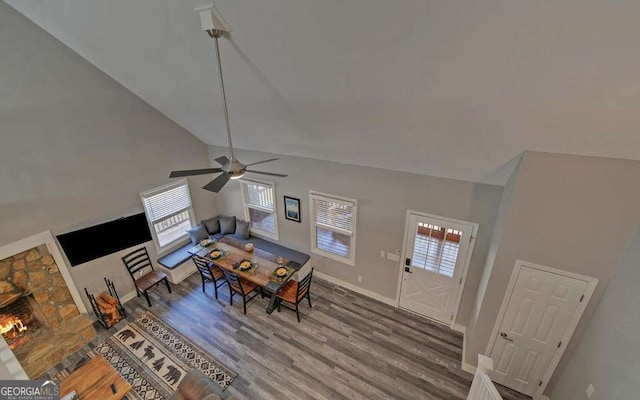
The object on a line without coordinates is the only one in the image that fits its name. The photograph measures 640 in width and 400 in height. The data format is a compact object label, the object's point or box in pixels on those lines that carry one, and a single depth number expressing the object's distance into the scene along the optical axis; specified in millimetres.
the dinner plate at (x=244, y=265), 5219
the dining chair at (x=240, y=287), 5065
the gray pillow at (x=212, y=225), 6651
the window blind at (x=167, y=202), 5609
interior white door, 3291
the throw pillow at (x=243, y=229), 6559
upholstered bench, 5844
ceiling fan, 2289
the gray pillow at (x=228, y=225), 6750
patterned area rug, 4050
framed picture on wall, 5766
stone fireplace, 4137
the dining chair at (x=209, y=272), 5344
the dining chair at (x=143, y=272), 5348
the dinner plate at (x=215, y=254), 5488
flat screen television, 4520
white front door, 4422
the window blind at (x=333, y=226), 5273
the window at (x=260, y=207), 6160
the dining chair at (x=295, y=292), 4871
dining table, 5000
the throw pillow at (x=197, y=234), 6328
